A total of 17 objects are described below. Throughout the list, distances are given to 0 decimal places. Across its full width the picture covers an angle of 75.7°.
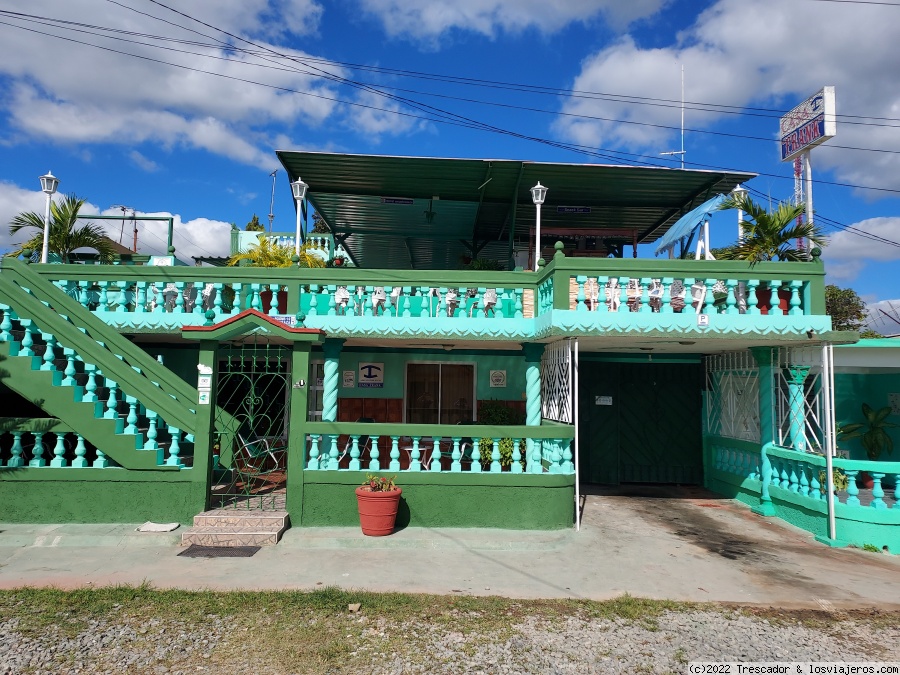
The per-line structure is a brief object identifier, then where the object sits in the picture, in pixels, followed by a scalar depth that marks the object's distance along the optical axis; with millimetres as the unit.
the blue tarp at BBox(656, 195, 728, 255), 9969
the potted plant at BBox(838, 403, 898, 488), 11903
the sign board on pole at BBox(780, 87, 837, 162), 19984
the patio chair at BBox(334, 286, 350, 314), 9430
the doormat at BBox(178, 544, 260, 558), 6930
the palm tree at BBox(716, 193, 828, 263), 8883
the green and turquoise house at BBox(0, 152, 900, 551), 7855
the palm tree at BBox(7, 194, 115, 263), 10961
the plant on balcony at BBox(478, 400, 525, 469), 8391
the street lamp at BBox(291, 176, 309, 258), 11491
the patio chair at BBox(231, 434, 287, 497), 8086
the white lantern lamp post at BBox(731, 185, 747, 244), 9211
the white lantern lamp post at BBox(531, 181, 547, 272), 10245
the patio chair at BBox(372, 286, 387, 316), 9391
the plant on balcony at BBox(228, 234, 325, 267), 10812
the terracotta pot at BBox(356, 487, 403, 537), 7582
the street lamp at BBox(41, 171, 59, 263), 10258
